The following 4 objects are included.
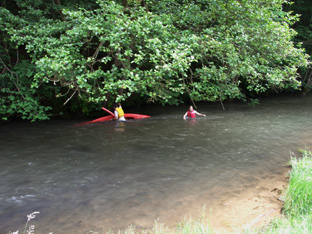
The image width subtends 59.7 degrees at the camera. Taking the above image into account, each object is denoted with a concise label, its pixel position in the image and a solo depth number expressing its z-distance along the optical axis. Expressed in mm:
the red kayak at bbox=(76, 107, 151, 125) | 11841
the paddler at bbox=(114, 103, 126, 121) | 11887
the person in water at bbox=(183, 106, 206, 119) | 12496
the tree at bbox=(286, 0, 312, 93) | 20456
